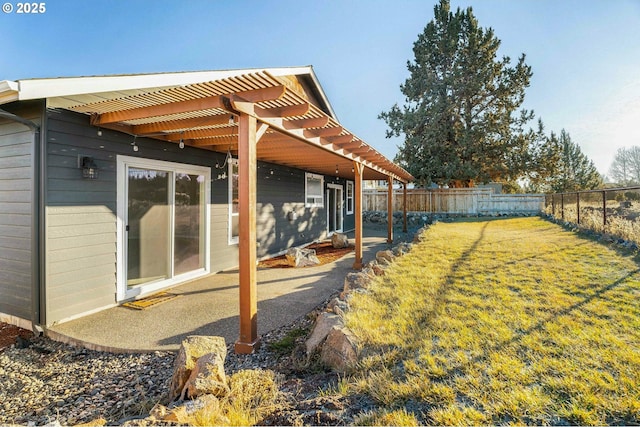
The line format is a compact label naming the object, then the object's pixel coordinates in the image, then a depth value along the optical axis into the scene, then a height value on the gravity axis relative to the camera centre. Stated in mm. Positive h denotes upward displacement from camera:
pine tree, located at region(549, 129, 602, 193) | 27516 +3688
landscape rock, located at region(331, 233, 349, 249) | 9602 -904
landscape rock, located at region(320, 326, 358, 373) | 2641 -1224
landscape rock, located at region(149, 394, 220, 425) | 1866 -1230
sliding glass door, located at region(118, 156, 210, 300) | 4516 -171
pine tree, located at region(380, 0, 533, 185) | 18766 +6404
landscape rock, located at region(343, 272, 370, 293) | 4632 -1074
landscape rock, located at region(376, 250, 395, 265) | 6421 -970
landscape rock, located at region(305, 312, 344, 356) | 2918 -1151
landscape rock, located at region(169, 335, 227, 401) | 2291 -1136
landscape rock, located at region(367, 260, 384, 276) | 5460 -1027
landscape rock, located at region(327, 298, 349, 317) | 3439 -1103
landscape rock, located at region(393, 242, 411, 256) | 7117 -922
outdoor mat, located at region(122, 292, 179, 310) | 4355 -1288
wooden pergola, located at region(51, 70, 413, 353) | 2988 +1166
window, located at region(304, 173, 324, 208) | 10398 +735
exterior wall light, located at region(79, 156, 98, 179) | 3910 +599
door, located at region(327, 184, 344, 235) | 12312 +160
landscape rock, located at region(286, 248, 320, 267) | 7058 -1064
